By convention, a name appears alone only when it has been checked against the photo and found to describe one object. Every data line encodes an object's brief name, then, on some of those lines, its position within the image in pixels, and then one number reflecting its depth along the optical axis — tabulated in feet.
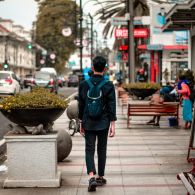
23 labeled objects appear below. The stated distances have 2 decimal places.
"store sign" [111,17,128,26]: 83.61
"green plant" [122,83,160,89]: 70.91
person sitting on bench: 55.36
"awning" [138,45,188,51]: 137.77
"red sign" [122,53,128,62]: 153.79
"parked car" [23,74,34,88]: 225.52
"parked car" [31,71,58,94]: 150.87
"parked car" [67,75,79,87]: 245.04
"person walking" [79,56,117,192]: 25.49
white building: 342.31
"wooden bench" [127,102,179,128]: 52.57
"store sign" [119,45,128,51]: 146.46
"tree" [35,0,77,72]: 335.67
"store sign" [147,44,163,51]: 136.23
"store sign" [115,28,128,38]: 124.67
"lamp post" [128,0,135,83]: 88.02
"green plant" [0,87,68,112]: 26.35
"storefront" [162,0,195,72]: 62.59
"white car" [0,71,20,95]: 115.85
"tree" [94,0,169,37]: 146.82
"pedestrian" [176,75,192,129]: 51.05
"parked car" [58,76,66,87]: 253.61
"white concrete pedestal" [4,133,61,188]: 25.94
